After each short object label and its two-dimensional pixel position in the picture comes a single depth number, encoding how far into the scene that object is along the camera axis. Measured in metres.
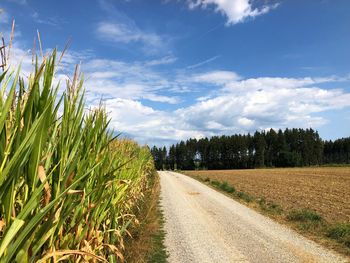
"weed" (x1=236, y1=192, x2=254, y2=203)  18.45
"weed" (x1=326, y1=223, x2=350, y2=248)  9.45
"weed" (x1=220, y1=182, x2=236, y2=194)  23.08
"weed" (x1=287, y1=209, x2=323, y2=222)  12.31
